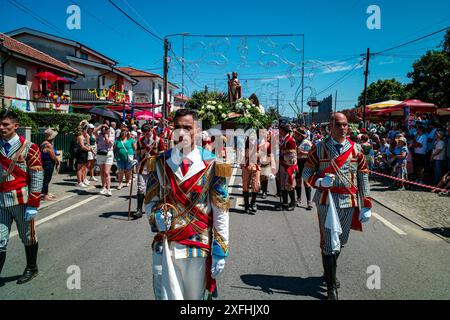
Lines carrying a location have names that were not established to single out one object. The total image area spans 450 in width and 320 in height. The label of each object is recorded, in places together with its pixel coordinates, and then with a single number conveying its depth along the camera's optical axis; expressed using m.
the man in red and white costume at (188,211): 2.57
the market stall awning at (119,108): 27.54
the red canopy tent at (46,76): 21.86
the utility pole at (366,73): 22.62
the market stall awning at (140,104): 23.66
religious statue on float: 9.94
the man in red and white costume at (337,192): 3.81
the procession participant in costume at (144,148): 7.35
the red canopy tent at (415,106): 16.20
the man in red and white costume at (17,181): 3.93
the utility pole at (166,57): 19.73
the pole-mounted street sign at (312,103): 20.44
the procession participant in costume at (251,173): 7.84
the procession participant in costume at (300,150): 8.83
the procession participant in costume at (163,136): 7.11
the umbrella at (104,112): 15.06
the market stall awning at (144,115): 26.12
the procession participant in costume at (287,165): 7.97
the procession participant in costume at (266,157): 8.39
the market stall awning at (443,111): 19.21
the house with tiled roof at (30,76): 19.53
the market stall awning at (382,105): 18.24
